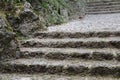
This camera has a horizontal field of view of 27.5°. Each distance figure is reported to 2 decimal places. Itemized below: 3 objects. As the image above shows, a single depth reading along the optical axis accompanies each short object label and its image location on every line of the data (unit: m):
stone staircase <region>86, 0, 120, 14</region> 10.71
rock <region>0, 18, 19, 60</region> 4.05
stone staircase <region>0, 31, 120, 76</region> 3.72
